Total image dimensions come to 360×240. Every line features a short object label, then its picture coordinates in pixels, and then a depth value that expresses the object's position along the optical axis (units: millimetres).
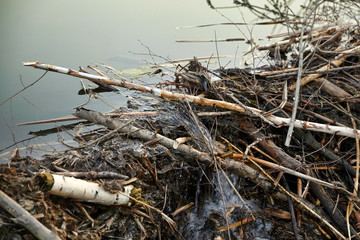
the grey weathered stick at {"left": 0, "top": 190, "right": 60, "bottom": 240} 1576
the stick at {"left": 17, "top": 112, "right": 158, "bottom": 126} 3183
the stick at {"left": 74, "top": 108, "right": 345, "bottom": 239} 2619
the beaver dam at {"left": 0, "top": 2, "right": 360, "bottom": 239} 2033
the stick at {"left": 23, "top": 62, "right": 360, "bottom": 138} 2951
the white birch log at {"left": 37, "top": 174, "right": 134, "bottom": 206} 1876
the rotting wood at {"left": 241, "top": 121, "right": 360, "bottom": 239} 2720
